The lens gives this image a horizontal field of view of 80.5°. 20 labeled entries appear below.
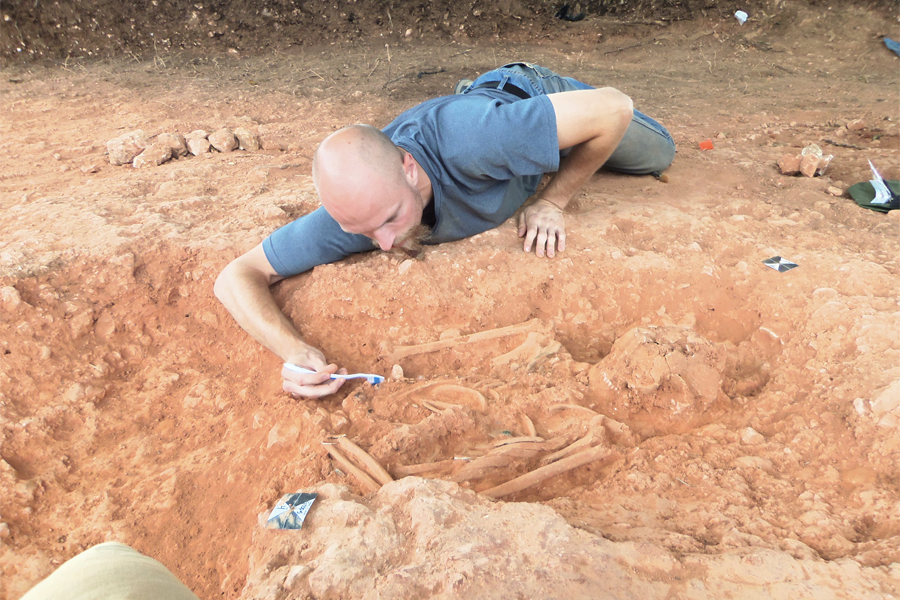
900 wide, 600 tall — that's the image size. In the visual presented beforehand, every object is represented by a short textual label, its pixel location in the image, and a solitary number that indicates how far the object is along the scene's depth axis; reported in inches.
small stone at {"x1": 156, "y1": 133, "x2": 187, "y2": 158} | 139.3
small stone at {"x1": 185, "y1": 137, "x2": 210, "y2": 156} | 141.8
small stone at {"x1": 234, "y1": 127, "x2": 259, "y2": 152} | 146.3
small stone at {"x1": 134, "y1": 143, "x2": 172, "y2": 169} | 136.3
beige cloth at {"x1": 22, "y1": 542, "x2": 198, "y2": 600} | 30.1
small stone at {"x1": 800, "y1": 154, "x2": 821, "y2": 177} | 118.5
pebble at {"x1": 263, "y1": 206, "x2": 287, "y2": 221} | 105.7
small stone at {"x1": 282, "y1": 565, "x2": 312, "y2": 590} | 44.8
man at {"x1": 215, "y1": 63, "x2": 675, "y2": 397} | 75.1
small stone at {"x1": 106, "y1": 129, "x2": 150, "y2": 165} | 137.3
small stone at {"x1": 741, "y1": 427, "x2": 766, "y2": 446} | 60.5
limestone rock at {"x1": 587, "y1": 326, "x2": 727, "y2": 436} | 66.6
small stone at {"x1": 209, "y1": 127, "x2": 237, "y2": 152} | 143.4
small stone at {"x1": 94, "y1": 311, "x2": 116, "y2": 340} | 88.9
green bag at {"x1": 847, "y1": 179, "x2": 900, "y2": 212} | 103.8
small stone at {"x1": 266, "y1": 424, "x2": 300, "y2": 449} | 68.0
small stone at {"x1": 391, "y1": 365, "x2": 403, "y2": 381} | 77.0
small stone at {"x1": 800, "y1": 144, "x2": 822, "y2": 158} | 120.9
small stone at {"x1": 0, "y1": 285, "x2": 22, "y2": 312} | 84.2
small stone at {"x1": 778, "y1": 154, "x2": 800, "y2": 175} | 120.0
